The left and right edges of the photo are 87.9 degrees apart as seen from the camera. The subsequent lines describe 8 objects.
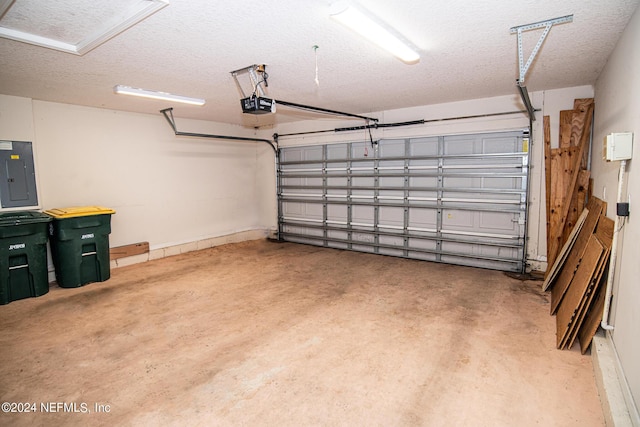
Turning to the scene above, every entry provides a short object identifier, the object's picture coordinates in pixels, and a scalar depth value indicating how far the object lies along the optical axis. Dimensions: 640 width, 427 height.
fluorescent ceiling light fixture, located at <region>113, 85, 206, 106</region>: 3.85
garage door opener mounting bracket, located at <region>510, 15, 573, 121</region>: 2.39
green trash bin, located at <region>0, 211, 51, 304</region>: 3.82
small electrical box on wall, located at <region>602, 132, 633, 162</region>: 2.13
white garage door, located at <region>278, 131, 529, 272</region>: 4.95
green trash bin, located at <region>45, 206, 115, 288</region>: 4.28
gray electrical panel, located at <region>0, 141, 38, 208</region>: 4.26
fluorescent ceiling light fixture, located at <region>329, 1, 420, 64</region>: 1.95
